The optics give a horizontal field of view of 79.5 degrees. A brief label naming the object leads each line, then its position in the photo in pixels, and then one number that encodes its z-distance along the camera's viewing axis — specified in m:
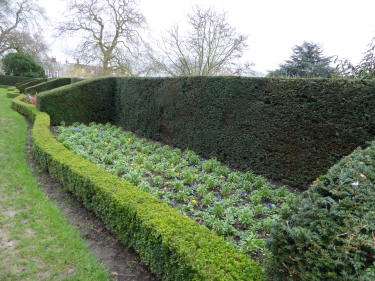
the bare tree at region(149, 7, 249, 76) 14.74
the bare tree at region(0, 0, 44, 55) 23.62
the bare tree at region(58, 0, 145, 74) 18.34
